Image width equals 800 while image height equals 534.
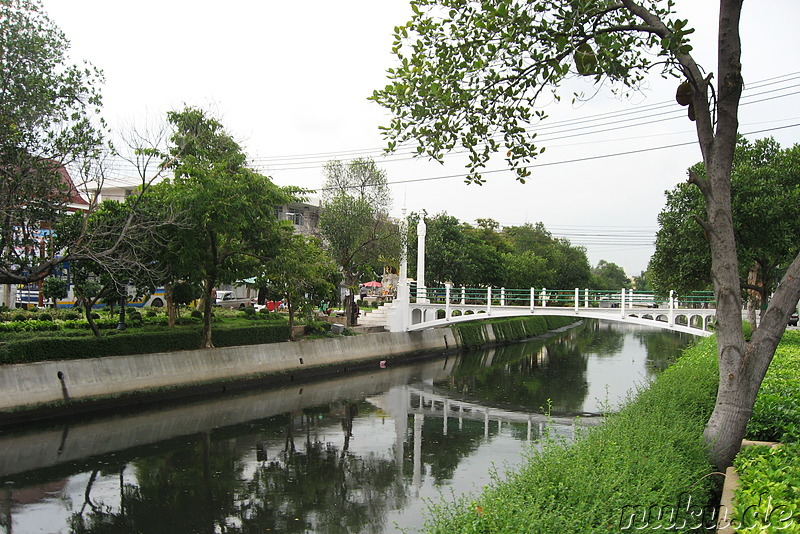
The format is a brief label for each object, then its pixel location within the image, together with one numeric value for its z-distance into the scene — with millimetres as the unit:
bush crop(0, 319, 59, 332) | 16266
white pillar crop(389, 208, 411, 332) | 29891
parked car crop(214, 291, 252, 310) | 35344
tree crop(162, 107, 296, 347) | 16891
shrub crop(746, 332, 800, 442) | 7352
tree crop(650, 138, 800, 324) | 17266
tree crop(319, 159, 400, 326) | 27828
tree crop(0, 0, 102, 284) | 12906
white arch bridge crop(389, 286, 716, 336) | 24516
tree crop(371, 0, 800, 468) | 6848
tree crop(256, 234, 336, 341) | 20797
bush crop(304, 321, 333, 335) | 24645
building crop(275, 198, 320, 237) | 46281
